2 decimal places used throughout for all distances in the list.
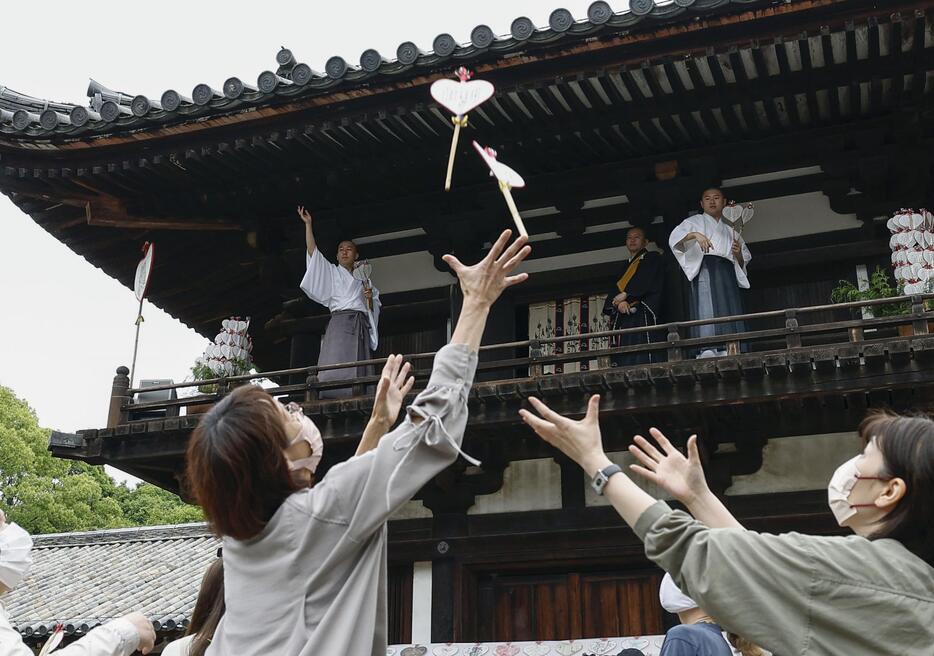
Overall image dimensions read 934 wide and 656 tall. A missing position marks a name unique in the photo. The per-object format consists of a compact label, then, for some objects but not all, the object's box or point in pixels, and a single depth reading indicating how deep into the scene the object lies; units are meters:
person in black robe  9.21
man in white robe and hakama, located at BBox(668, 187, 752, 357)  8.73
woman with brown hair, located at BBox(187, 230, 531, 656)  2.65
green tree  30.27
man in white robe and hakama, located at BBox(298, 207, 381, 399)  9.82
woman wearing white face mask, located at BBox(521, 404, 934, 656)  2.37
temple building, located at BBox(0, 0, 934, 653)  7.94
